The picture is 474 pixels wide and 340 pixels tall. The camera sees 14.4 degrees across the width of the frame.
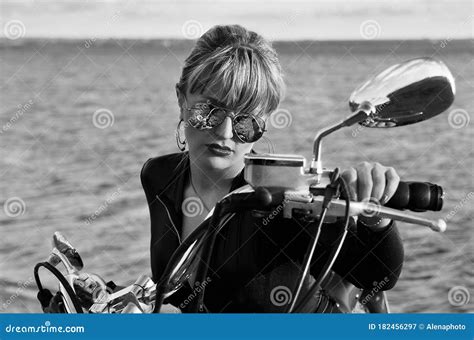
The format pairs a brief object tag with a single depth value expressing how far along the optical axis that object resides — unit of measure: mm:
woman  2373
